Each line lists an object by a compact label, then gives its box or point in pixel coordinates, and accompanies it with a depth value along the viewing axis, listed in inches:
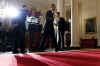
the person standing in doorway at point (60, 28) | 160.6
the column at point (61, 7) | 213.6
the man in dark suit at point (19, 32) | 106.3
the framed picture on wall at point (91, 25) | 249.8
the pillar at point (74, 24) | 227.9
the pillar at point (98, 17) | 239.0
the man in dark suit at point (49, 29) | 128.8
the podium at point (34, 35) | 162.1
